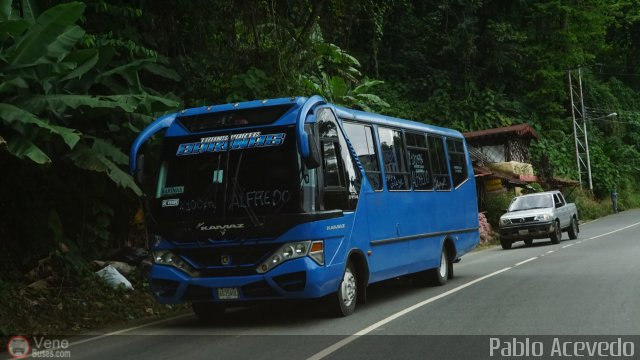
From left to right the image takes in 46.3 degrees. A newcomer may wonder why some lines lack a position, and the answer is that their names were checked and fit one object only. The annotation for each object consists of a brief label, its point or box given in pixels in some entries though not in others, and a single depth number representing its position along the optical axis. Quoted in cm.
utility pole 5097
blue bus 906
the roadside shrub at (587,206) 4681
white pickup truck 2486
